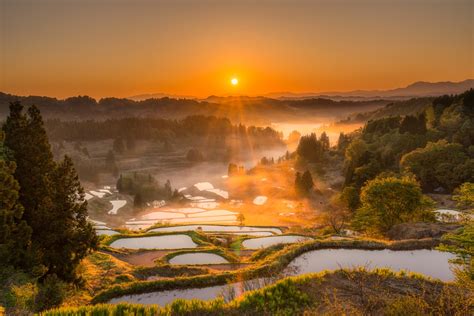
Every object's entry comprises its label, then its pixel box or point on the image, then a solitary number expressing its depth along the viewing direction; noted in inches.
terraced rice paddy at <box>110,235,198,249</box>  1800.0
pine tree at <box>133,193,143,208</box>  7772.1
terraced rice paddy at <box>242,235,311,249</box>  2016.5
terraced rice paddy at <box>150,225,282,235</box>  2922.0
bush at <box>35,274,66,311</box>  844.6
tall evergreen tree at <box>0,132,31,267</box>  887.7
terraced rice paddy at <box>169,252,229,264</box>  1445.6
